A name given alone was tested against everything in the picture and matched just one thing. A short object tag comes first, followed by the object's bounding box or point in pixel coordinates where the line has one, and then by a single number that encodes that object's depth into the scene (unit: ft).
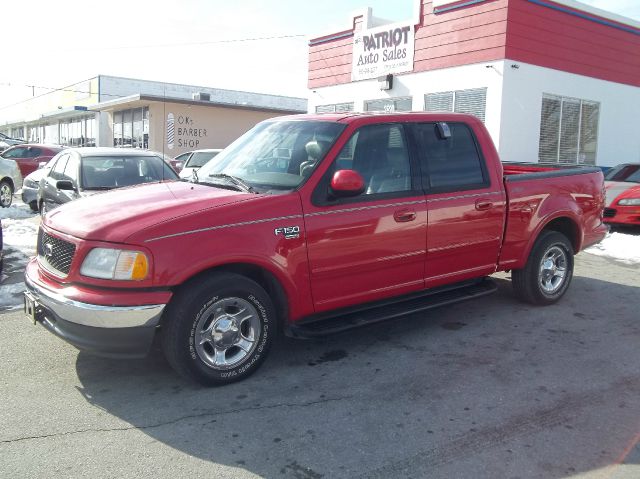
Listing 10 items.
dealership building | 46.21
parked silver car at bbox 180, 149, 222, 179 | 55.01
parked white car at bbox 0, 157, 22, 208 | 49.62
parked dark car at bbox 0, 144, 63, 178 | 67.31
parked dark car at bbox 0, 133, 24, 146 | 129.04
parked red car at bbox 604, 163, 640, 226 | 36.50
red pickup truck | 12.76
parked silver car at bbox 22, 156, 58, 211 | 45.06
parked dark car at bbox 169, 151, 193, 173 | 56.64
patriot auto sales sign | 53.47
